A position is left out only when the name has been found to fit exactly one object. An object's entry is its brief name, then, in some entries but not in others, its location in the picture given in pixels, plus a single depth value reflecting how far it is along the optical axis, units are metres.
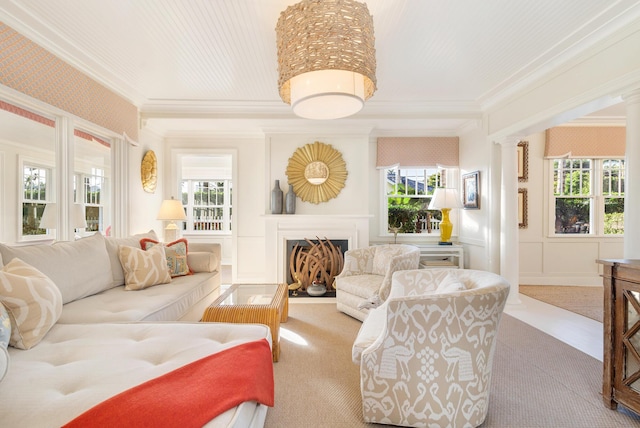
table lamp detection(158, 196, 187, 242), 4.50
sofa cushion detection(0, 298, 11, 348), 1.37
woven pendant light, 1.80
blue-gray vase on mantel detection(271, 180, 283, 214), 4.52
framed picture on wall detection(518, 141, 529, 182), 4.96
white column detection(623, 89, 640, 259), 2.28
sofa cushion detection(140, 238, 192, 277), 3.26
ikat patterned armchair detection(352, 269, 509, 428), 1.56
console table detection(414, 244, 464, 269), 4.60
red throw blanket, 0.95
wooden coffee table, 2.38
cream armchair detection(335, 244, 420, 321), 3.04
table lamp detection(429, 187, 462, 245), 4.46
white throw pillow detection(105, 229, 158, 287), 2.82
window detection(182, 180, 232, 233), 6.71
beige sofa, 1.10
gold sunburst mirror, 4.65
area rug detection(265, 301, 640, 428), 1.79
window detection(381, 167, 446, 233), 5.15
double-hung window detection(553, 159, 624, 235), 5.00
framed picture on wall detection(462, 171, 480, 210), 4.41
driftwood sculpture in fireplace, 4.37
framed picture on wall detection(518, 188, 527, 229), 4.98
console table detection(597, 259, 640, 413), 1.73
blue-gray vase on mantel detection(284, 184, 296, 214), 4.55
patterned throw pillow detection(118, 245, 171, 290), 2.77
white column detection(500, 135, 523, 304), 3.85
